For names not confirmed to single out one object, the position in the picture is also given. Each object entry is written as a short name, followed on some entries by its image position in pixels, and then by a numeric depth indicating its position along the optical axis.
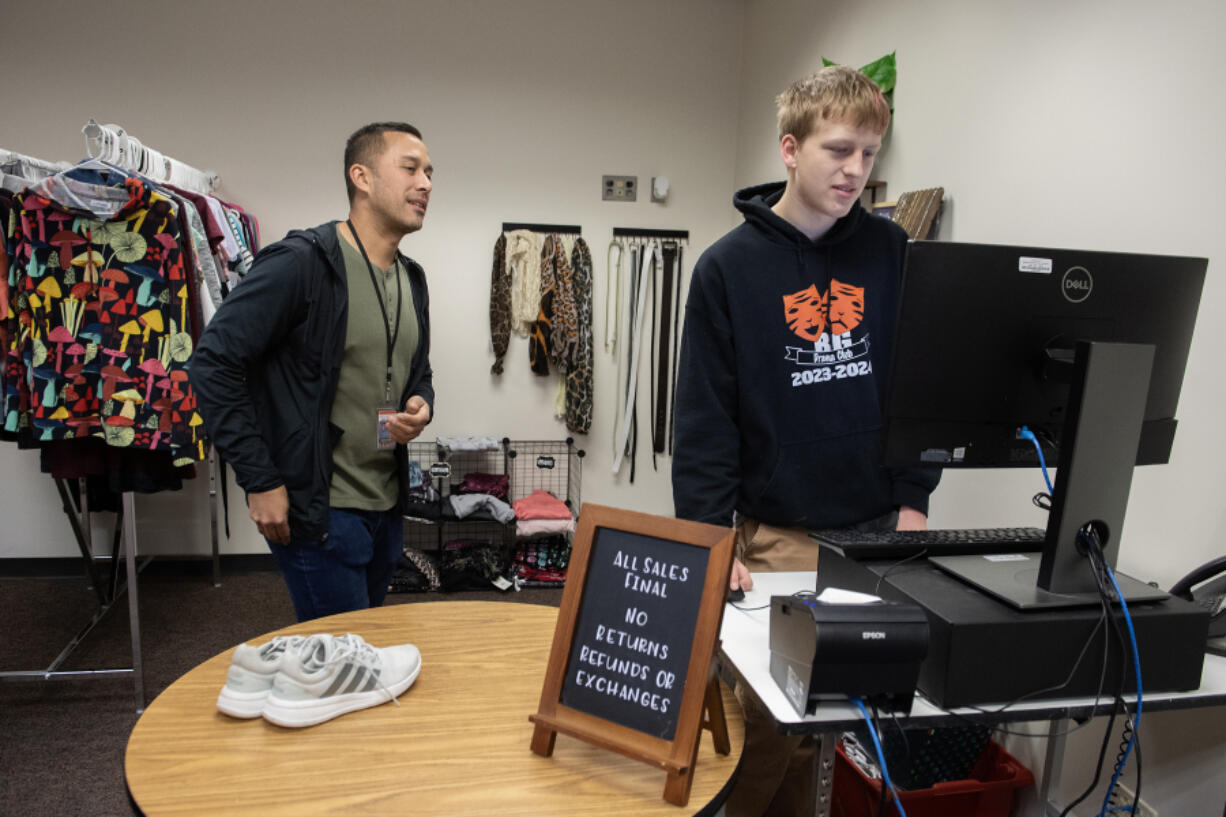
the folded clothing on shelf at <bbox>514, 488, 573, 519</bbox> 3.84
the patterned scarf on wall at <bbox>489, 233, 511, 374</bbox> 4.00
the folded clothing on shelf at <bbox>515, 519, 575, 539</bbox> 3.76
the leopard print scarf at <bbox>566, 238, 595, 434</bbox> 4.07
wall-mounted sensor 4.11
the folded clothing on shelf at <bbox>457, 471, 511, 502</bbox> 3.88
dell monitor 1.02
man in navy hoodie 1.50
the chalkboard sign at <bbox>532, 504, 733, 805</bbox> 0.87
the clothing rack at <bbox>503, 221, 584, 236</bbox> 4.04
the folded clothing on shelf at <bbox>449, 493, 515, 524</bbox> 3.70
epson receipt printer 0.87
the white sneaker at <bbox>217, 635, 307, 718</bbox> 1.02
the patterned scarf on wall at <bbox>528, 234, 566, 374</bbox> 4.01
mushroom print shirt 2.28
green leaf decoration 2.65
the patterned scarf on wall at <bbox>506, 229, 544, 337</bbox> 4.02
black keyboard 1.15
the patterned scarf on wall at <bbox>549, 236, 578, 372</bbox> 4.02
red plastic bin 1.85
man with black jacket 1.58
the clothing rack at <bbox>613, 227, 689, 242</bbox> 4.17
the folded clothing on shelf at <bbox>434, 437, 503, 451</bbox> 3.88
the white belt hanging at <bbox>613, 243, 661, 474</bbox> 4.20
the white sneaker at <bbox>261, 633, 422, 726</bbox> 1.01
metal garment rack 2.48
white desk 0.92
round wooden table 0.87
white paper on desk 0.94
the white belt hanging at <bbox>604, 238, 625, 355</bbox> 4.18
